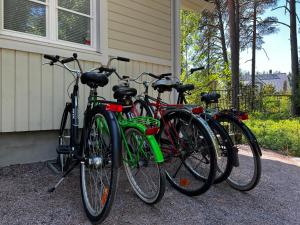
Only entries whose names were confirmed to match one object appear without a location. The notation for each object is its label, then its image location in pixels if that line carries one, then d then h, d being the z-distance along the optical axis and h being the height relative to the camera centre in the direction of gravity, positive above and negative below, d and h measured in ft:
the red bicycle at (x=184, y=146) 7.33 -1.04
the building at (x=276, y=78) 148.43 +23.34
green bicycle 6.28 -1.10
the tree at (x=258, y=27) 49.56 +19.65
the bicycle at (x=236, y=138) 8.01 -0.84
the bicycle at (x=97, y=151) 5.55 -1.01
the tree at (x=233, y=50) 28.14 +8.12
